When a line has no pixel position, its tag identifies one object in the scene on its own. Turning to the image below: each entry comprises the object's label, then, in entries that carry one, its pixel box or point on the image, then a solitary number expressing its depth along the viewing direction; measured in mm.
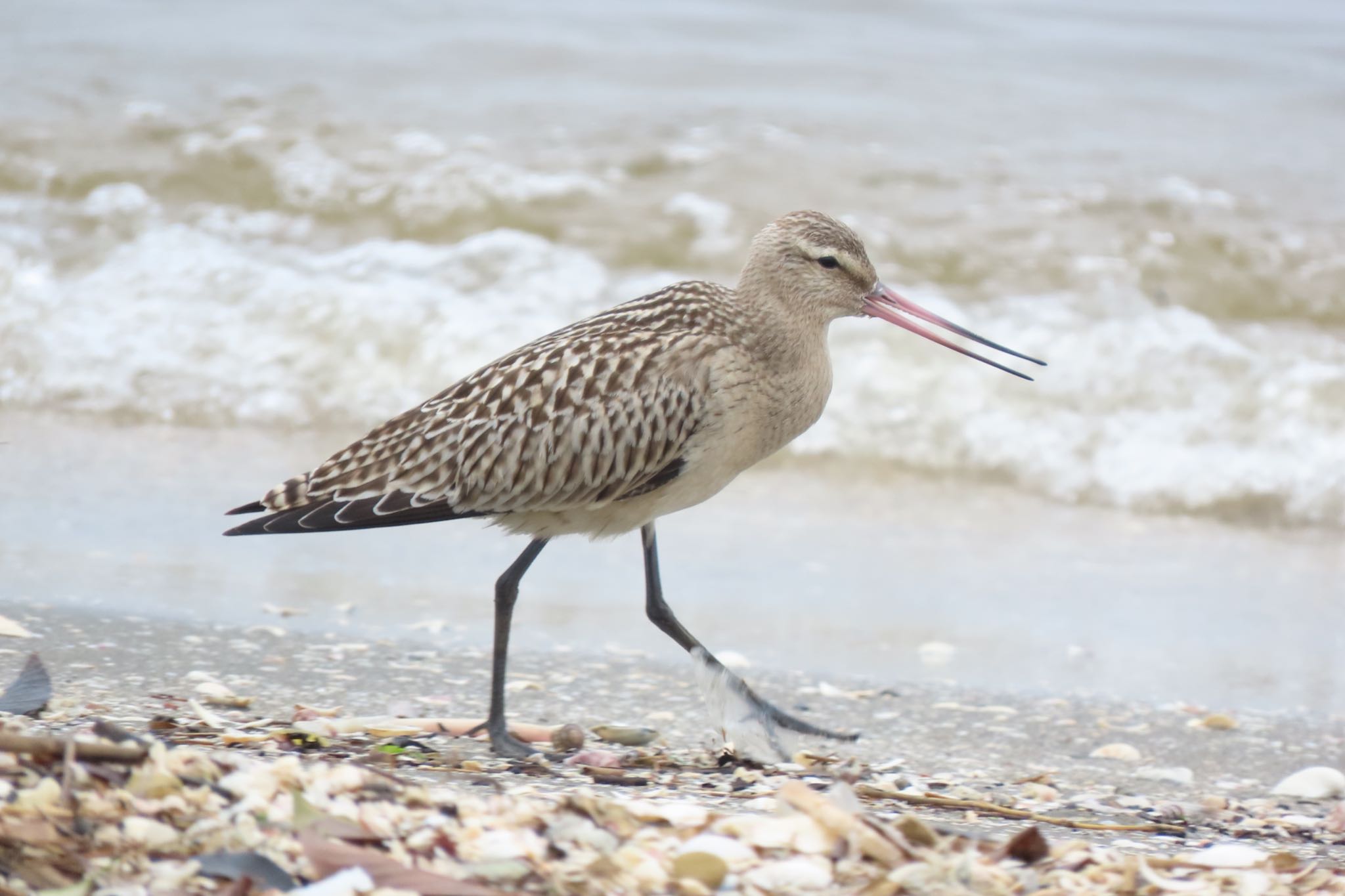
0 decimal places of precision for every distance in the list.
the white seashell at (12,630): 9469
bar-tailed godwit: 8539
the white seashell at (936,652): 11305
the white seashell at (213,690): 8758
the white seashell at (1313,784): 8844
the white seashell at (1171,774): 9133
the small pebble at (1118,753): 9492
